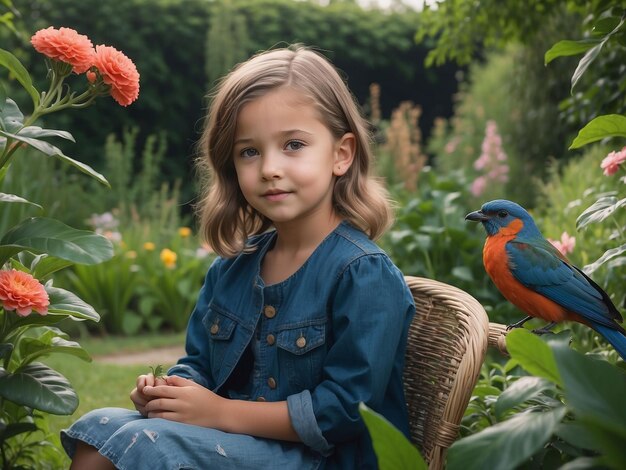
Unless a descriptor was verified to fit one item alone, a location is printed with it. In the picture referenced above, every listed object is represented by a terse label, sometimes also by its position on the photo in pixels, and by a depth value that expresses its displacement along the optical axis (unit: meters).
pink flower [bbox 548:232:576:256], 3.06
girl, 1.96
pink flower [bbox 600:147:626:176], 2.61
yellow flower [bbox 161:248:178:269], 6.21
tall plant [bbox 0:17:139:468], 2.00
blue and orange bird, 2.03
